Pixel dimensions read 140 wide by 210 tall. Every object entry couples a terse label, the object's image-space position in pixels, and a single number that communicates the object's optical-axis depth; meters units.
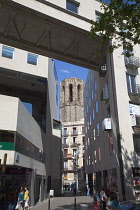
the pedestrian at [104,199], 12.92
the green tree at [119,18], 9.56
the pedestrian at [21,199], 13.89
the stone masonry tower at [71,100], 90.75
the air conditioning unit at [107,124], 18.70
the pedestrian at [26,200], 14.44
